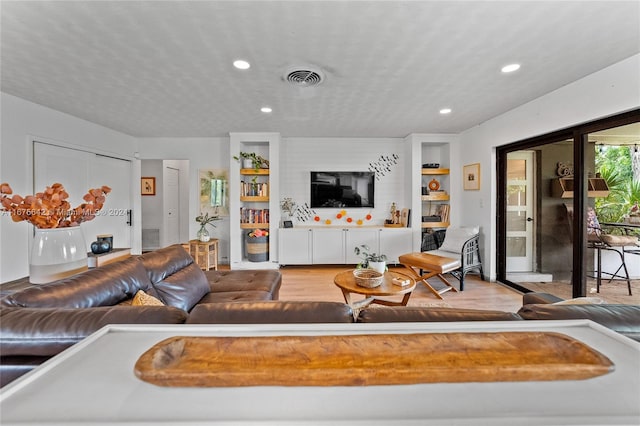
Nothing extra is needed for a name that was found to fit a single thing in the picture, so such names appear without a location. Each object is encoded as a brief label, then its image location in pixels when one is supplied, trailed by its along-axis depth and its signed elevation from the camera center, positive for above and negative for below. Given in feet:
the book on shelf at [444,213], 14.46 -0.01
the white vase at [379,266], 8.27 -1.74
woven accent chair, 11.54 -1.69
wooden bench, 10.48 -2.20
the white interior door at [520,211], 10.88 +0.08
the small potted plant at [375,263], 8.29 -1.68
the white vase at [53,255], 4.59 -0.77
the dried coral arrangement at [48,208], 4.45 +0.09
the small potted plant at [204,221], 13.51 -0.49
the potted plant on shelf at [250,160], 14.19 +2.96
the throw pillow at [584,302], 3.99 -1.43
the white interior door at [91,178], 10.44 +1.64
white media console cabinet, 14.32 -1.71
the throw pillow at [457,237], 11.88 -1.17
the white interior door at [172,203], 18.79 +0.74
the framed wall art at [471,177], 12.81 +1.89
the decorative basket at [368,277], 7.47 -1.94
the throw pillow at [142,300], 4.40 -1.53
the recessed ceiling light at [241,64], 6.84 +4.06
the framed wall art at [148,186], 18.57 +1.97
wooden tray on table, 1.80 -1.16
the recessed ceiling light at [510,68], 7.00 +4.06
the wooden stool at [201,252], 13.19 -2.02
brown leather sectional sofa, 2.99 -1.38
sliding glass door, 7.81 +0.50
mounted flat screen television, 15.53 +1.46
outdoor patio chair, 8.04 -1.01
